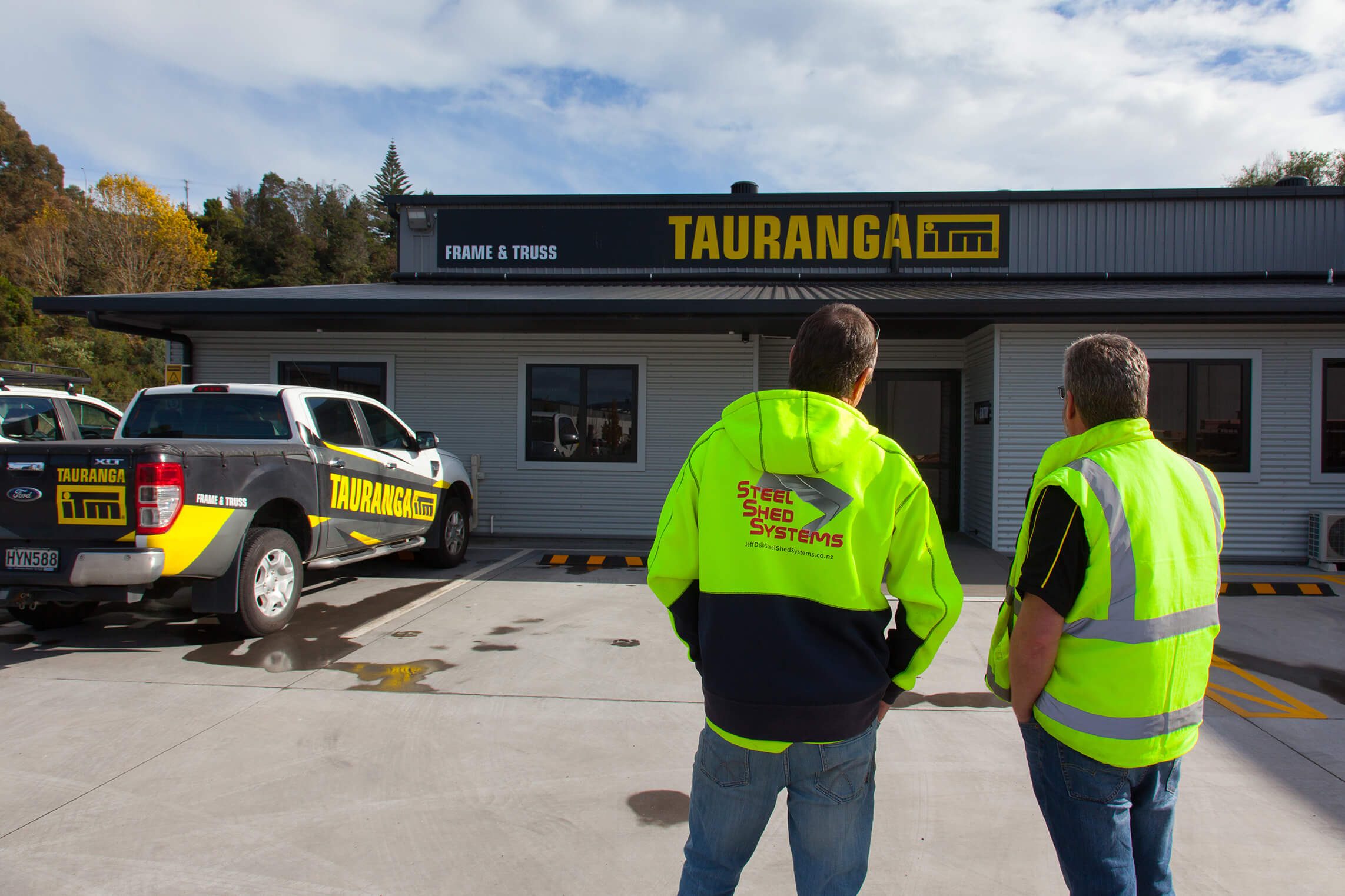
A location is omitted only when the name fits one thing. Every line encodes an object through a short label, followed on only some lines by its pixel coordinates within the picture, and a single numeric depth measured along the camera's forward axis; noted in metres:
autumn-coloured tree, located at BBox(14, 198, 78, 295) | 39.72
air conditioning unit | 8.66
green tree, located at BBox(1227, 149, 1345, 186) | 39.41
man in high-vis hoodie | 1.69
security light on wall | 12.57
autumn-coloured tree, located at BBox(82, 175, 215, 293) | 40.53
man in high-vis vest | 1.80
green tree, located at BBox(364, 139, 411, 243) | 77.44
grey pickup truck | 4.88
